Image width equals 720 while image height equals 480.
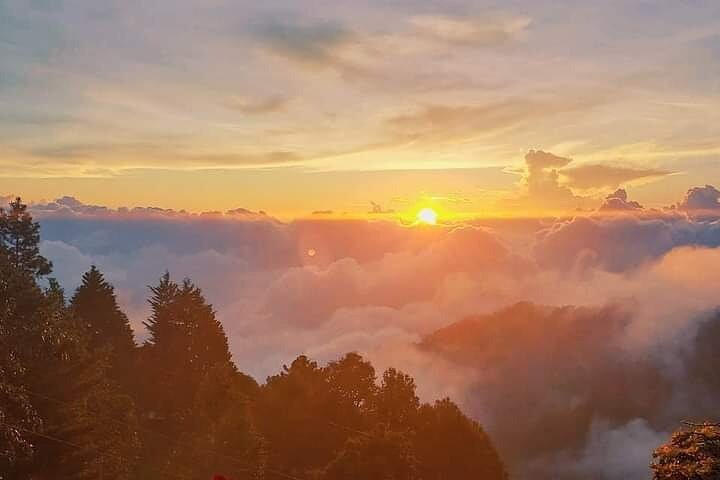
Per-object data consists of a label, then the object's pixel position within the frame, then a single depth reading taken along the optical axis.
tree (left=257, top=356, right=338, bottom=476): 41.31
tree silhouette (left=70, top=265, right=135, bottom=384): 41.56
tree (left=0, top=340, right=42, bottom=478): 21.73
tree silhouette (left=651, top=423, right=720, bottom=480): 17.42
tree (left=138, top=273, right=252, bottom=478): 33.59
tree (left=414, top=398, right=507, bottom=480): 45.31
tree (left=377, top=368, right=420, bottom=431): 46.62
